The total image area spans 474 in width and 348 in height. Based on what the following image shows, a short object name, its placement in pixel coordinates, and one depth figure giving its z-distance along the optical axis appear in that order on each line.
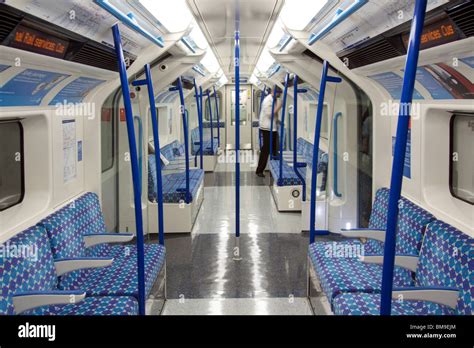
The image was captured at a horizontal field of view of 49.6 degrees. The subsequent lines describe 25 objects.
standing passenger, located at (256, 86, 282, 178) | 10.13
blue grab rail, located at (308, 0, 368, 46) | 3.20
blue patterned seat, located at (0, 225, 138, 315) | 2.76
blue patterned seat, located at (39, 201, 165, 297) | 3.47
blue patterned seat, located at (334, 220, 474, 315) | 2.76
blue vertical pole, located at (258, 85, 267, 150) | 12.49
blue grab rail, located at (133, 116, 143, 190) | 6.16
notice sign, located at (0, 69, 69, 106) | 3.11
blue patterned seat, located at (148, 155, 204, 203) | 6.68
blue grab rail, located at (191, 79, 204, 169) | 9.45
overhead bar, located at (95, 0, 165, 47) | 2.94
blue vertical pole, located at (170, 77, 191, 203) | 6.59
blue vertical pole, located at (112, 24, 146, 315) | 2.98
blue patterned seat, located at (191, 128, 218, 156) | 12.62
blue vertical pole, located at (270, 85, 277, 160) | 9.48
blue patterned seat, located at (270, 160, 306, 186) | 7.96
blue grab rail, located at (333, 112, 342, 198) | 6.30
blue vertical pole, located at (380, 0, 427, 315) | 1.99
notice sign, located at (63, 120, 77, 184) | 4.20
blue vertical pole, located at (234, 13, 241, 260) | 5.07
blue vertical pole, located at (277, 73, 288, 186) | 7.72
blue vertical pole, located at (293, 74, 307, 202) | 7.16
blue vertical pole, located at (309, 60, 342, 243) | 4.50
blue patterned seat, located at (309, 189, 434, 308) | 3.51
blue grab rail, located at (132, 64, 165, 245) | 4.45
